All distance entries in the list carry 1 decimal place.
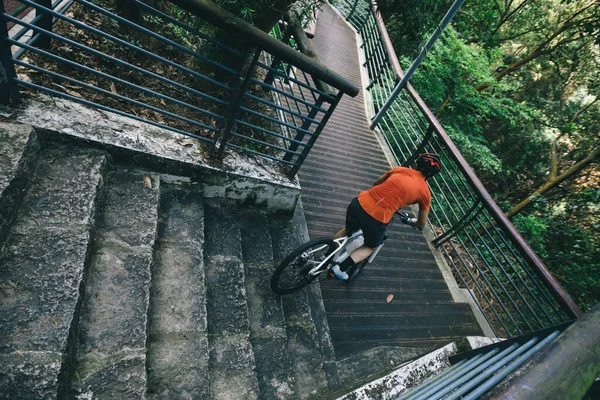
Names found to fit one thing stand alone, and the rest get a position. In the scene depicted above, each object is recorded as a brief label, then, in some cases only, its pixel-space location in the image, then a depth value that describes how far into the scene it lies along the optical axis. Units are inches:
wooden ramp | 132.3
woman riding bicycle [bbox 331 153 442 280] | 114.2
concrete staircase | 60.9
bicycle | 107.9
